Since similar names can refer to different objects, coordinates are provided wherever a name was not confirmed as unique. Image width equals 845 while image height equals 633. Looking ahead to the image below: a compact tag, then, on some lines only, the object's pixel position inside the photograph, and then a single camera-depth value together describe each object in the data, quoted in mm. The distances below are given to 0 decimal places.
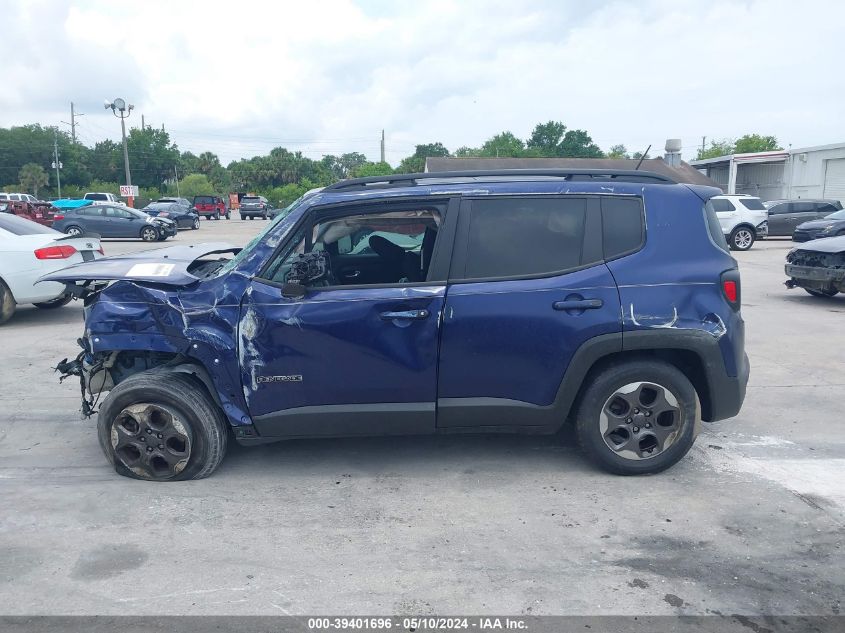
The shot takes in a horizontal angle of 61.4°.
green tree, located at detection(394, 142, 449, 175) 81438
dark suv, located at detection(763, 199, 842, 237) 25266
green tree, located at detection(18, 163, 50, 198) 78875
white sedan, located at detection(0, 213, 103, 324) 9273
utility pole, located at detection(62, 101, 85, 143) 81375
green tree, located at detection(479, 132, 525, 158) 88700
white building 34438
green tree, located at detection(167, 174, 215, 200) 79462
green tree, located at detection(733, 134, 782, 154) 76438
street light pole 38531
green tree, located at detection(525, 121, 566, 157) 83494
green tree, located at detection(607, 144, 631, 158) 111650
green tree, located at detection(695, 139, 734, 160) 87562
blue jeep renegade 4188
